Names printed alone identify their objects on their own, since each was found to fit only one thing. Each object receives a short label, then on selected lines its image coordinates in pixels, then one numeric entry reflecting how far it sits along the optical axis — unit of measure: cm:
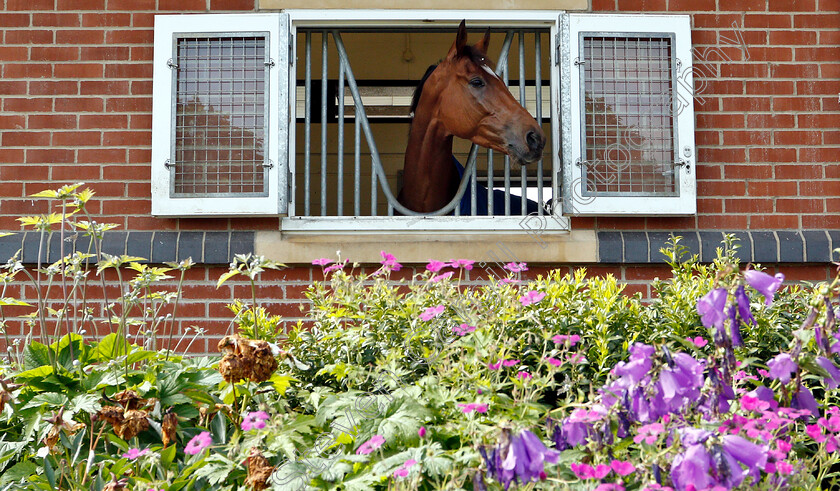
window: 444
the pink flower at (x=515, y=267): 274
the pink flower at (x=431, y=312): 232
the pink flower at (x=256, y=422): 201
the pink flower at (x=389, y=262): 286
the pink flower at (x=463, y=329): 229
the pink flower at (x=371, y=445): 183
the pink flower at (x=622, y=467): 167
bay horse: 458
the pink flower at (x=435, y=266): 262
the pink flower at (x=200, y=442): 203
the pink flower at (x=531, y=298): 239
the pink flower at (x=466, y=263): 273
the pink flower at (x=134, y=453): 207
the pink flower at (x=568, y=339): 200
